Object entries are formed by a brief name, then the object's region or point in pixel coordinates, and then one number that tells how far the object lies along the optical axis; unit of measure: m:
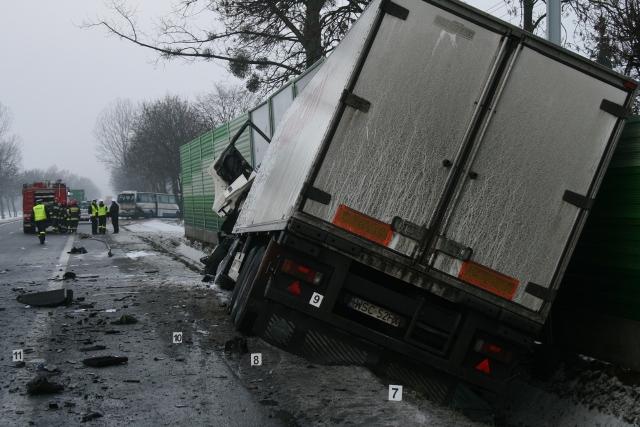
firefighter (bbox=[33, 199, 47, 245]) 23.50
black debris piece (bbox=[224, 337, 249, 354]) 6.48
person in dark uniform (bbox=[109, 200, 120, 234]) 31.39
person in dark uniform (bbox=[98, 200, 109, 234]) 29.66
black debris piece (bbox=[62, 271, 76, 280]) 12.77
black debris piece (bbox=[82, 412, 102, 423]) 4.39
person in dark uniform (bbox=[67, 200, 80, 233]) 31.38
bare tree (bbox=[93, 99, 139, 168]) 94.43
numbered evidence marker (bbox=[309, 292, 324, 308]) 5.21
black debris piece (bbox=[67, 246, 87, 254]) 19.33
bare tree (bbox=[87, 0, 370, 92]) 18.48
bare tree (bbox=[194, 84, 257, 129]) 54.62
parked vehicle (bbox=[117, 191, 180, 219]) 52.19
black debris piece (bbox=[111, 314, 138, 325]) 7.99
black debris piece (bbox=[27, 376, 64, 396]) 4.96
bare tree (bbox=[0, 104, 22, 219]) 75.56
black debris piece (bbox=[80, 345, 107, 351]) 6.55
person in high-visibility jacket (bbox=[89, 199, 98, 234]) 29.30
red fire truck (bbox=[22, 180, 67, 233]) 33.16
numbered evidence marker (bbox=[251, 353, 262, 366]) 6.08
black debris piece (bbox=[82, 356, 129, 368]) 5.92
